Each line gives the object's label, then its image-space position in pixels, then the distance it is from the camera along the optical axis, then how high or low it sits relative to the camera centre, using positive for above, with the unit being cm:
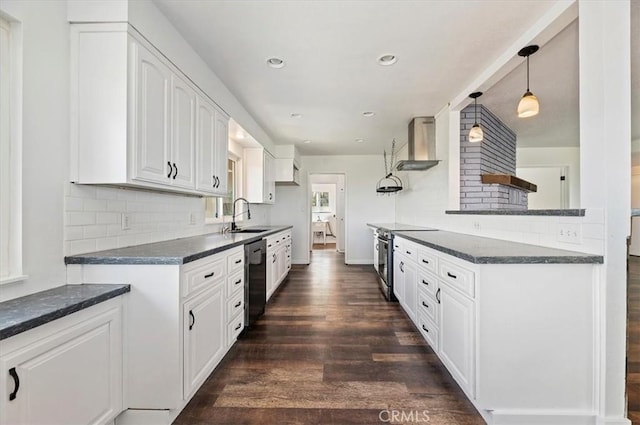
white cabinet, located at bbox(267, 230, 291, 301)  375 -68
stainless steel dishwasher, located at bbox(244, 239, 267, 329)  270 -67
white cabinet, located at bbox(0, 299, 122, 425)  102 -64
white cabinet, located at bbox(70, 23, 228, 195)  163 +59
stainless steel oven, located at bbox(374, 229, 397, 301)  372 -67
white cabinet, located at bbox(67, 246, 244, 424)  155 -65
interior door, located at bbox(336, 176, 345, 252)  840 -25
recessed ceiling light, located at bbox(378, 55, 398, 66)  246 +129
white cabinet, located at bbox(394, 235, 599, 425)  157 -70
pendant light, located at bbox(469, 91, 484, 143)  299 +82
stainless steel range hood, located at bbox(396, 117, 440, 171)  397 +94
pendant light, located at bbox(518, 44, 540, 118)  236 +86
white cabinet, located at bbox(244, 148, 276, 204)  464 +58
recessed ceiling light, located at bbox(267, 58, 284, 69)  253 +130
